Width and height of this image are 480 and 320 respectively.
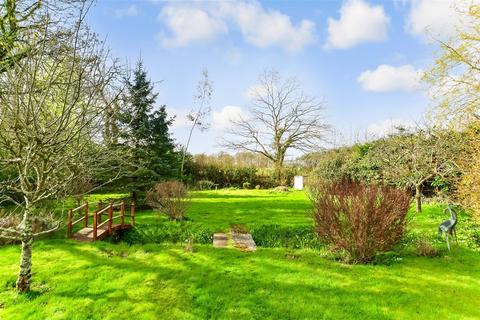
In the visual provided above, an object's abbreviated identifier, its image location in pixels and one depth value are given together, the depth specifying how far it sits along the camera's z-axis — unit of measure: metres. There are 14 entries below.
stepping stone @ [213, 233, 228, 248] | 9.48
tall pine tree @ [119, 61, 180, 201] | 16.09
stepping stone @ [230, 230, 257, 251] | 9.25
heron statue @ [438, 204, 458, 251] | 8.89
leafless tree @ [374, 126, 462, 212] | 14.50
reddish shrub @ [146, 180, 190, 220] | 12.60
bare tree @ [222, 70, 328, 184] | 31.97
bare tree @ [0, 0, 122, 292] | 5.29
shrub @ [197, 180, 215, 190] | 28.49
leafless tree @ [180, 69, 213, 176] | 32.66
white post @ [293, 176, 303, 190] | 28.09
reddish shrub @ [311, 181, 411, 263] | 7.44
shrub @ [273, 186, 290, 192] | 26.09
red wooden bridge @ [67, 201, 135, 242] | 10.16
